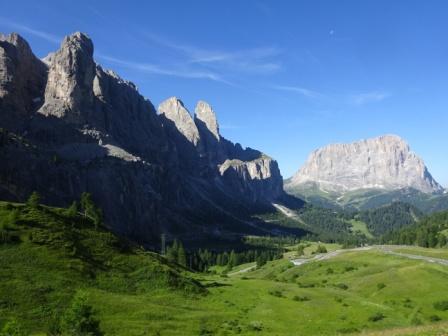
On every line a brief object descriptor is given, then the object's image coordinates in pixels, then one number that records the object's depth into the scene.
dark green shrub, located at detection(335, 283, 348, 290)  120.72
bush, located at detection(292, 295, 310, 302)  88.38
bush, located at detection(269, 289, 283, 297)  91.03
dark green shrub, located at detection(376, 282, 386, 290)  113.06
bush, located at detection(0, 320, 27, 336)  33.86
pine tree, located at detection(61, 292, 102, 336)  45.66
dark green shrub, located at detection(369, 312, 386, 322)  76.93
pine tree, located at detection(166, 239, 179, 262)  181.25
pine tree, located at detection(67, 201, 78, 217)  92.21
